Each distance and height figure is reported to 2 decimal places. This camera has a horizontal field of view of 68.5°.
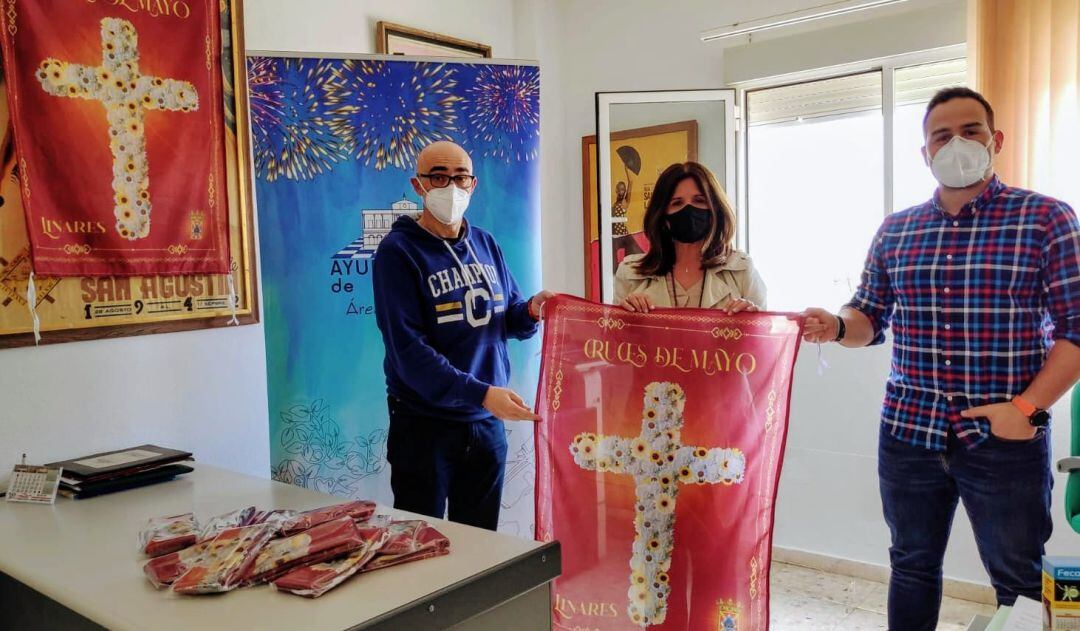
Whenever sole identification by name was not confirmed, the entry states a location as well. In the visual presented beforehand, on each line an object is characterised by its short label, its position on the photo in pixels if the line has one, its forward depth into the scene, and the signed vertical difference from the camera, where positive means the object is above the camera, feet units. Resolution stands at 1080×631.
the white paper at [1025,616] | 4.87 -2.28
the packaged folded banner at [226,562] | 4.20 -1.61
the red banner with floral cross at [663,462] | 6.87 -1.77
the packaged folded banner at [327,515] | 4.94 -1.59
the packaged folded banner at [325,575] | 4.18 -1.64
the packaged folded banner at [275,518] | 5.01 -1.59
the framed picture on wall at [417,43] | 11.69 +3.54
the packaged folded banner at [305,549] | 4.39 -1.59
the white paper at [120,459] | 6.34 -1.49
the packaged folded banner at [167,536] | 4.81 -1.61
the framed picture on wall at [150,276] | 6.27 +0.03
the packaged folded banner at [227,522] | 4.90 -1.60
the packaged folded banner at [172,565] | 4.33 -1.63
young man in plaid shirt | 6.28 -0.83
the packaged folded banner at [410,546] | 4.60 -1.64
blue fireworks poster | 8.43 +0.71
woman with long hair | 7.44 +0.13
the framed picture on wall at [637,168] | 12.39 +1.55
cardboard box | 4.48 -1.92
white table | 3.98 -1.71
